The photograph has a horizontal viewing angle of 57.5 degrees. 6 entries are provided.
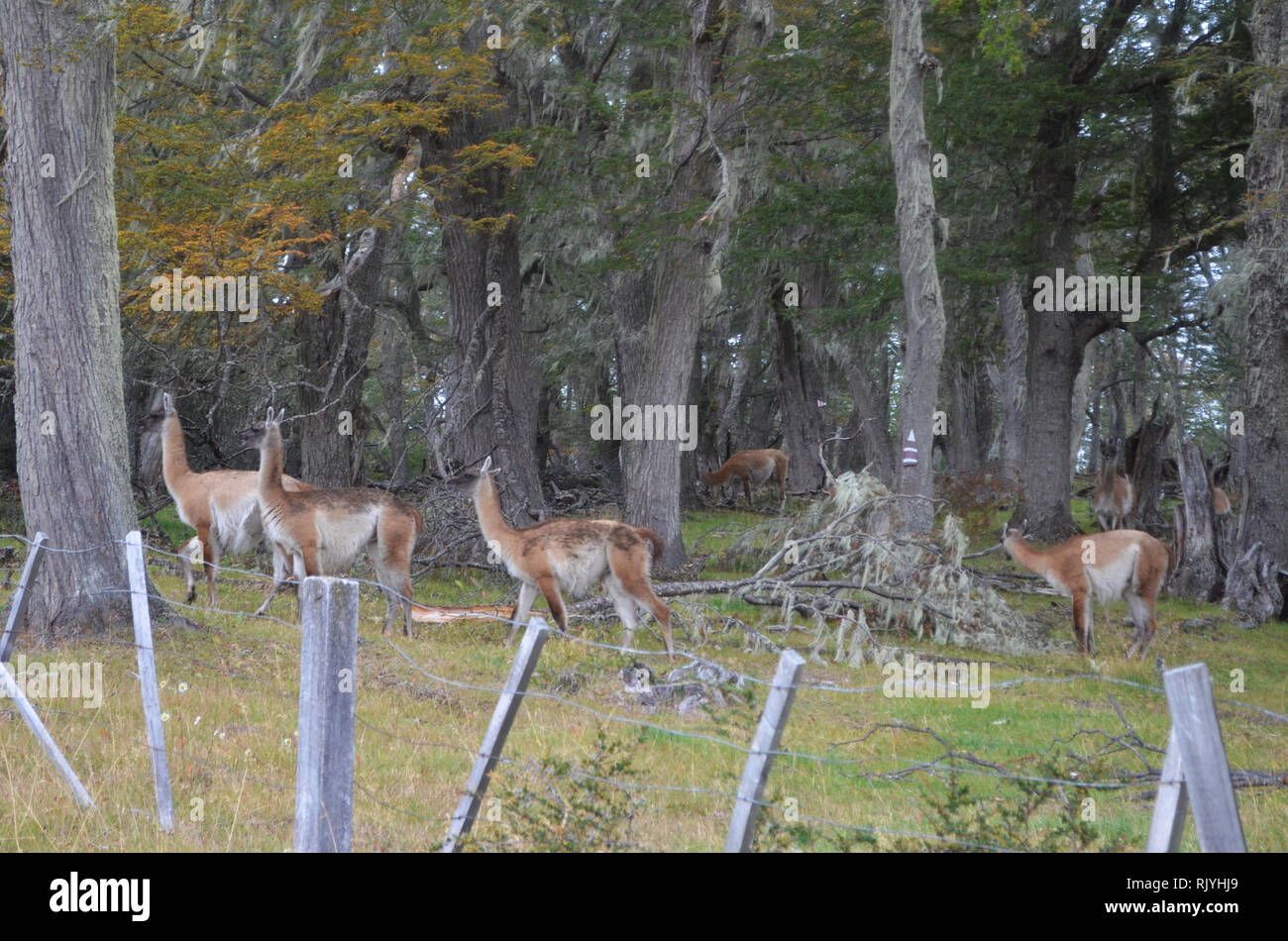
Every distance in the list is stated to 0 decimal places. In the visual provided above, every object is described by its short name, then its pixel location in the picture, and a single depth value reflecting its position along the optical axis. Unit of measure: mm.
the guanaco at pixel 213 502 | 13648
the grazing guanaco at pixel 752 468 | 31750
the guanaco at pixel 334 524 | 12344
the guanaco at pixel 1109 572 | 13273
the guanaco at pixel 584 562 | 11742
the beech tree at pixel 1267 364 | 15414
